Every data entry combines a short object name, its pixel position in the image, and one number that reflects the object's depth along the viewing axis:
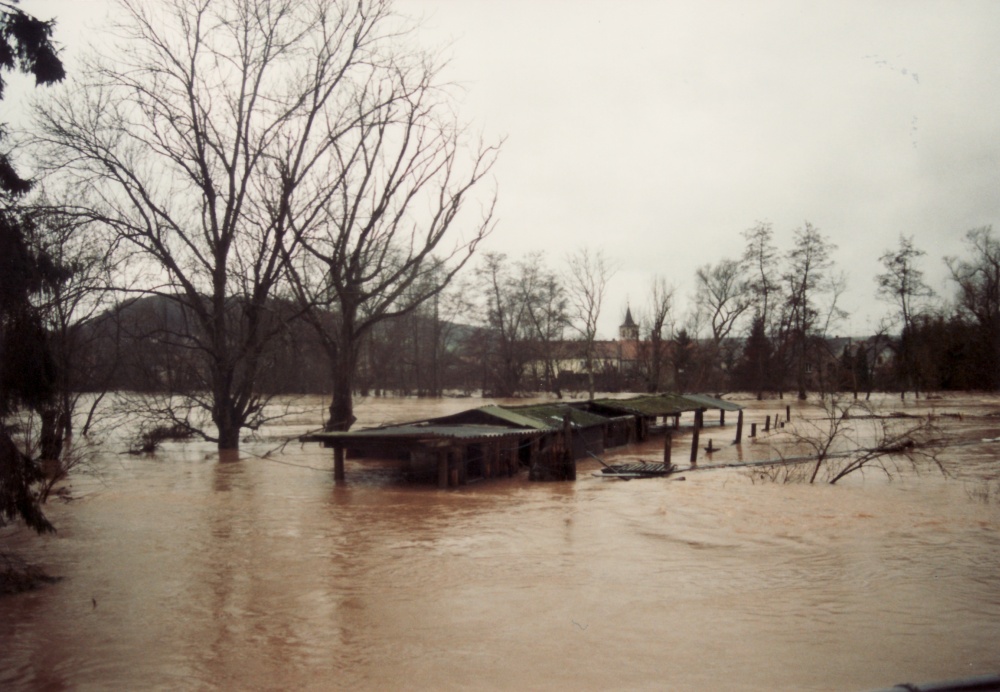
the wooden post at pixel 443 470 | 21.00
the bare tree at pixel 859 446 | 20.39
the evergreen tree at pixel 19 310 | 9.49
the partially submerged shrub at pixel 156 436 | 29.56
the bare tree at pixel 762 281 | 72.19
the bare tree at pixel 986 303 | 62.53
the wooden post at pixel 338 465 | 22.44
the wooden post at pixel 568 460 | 22.30
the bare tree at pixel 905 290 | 66.88
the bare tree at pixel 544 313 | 78.00
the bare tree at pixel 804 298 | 69.25
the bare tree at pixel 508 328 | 77.44
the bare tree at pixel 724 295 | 74.19
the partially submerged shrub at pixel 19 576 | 10.73
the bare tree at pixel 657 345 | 75.06
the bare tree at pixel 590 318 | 71.56
